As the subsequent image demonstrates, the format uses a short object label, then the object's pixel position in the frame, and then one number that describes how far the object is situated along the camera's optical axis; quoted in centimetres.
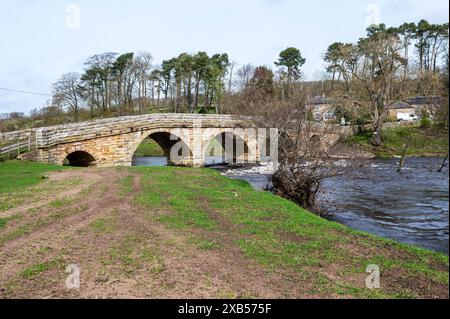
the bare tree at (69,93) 4997
